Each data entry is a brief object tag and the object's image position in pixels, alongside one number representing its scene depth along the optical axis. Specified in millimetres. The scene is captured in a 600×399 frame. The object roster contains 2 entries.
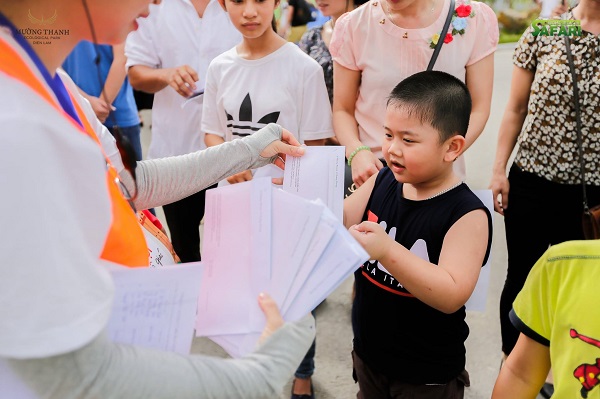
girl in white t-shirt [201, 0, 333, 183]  1996
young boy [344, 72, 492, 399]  1304
